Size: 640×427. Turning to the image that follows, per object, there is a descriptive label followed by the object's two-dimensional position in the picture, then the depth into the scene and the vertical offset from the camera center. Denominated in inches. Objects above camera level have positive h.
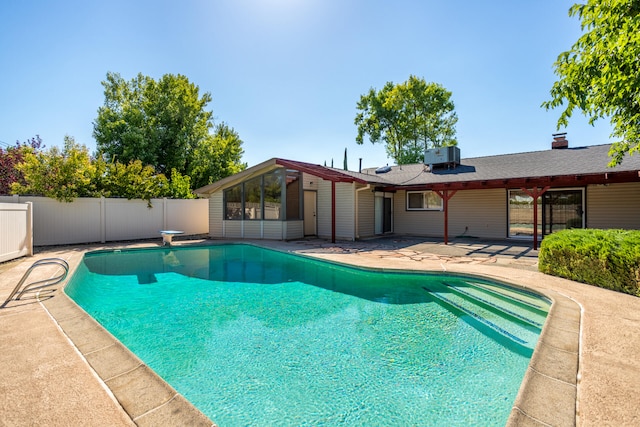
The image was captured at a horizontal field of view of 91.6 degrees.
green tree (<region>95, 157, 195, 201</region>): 522.6 +53.4
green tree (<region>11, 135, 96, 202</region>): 454.0 +55.1
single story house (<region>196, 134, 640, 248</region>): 446.6 +18.6
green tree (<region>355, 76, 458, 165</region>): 1188.5 +368.8
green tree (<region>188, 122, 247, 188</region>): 891.4 +151.6
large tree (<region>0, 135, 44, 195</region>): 641.6 +88.6
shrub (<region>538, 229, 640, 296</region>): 198.4 -34.5
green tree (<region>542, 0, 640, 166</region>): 170.6 +83.9
